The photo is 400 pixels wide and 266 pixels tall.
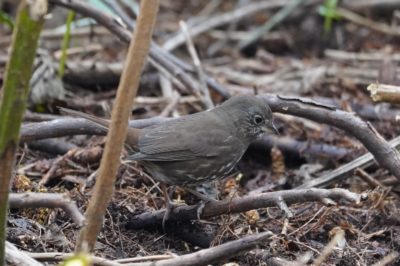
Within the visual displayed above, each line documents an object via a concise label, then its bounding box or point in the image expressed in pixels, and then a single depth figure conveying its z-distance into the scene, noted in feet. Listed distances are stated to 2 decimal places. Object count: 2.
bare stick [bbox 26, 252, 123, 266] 20.17
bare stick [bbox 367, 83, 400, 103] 26.91
